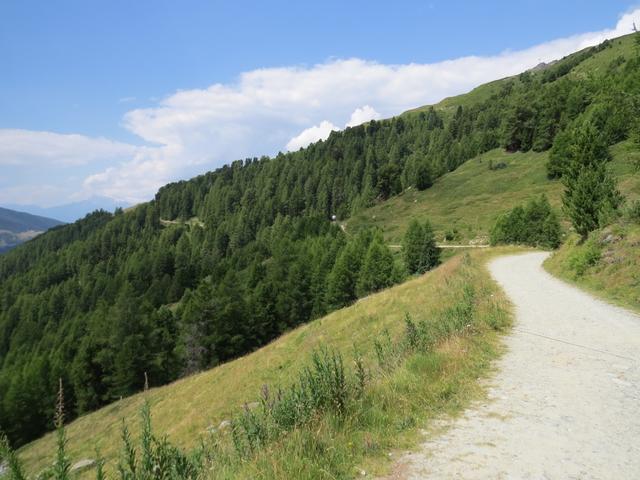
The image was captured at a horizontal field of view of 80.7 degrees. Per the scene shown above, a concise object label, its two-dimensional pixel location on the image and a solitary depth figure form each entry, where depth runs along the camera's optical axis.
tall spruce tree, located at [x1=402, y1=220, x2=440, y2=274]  57.81
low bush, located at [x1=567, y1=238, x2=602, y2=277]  18.44
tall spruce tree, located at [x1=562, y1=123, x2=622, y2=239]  21.44
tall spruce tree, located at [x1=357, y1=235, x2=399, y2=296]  56.31
